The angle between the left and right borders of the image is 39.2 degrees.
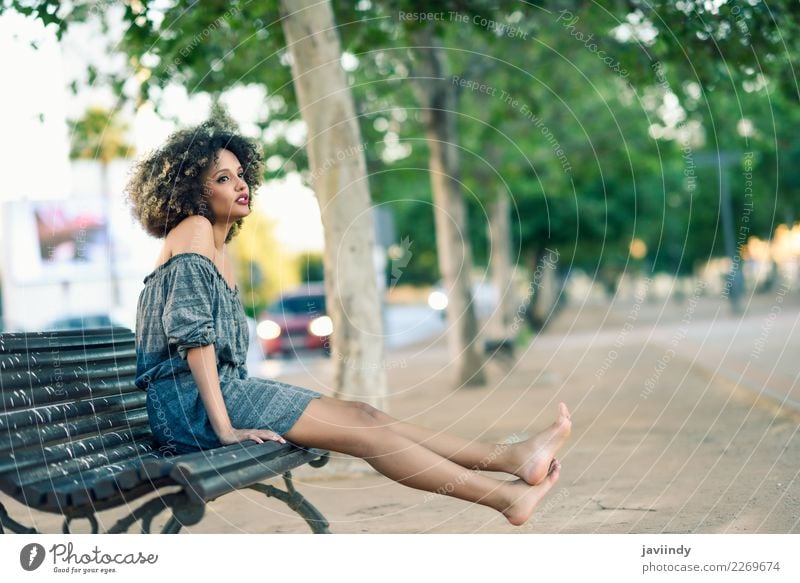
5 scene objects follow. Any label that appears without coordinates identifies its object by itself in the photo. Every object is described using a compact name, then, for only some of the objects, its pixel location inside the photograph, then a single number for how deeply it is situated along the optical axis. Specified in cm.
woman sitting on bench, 475
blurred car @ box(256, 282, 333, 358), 2714
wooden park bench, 407
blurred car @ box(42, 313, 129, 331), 2764
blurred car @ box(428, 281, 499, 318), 1636
